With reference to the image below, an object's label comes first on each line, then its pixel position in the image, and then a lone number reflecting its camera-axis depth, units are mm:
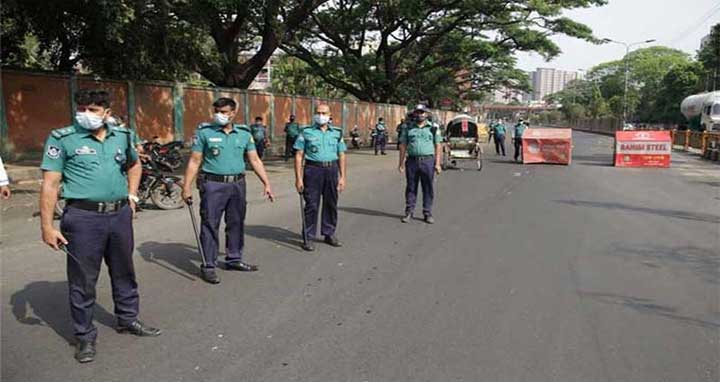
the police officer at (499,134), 24438
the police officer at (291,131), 19894
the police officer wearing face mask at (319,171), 7137
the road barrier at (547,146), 20500
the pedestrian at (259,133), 17750
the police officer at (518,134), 21812
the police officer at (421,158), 8930
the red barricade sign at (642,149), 19844
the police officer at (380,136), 25891
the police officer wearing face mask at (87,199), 3887
